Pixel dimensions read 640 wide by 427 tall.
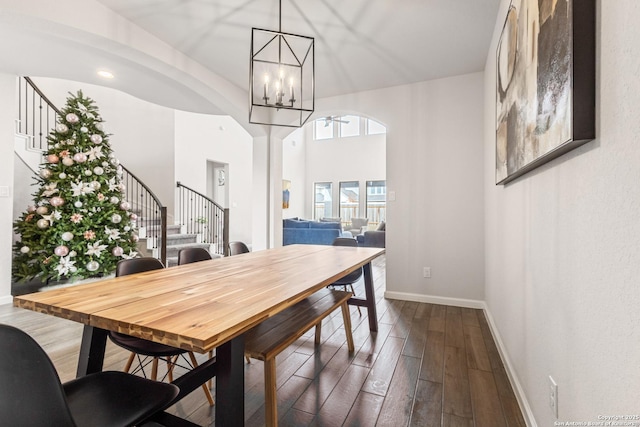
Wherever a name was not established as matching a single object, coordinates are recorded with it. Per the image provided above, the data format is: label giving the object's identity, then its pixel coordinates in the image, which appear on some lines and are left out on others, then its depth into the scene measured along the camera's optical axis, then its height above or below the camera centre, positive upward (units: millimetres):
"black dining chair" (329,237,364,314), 2875 -597
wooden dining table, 896 -338
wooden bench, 1354 -609
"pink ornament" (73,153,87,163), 3906 +693
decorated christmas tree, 3762 -6
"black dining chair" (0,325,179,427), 727 -429
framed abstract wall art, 904 +510
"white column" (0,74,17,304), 3436 +425
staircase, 4558 +30
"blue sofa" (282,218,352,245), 7756 -489
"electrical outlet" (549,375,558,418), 1188 -717
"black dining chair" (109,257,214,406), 1421 -629
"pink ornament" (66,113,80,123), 3934 +1203
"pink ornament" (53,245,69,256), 3717 -475
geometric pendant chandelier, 2291 +1616
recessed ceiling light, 3240 +1478
